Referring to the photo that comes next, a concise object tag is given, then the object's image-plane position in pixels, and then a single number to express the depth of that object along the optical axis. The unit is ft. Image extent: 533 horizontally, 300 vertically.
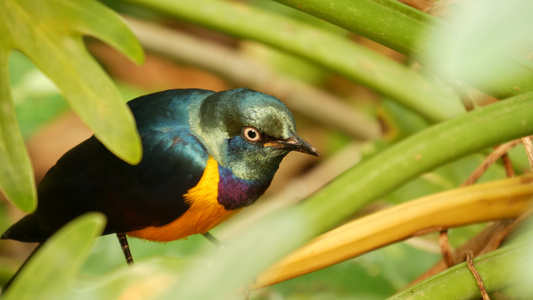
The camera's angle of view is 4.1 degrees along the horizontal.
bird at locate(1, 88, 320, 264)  8.14
